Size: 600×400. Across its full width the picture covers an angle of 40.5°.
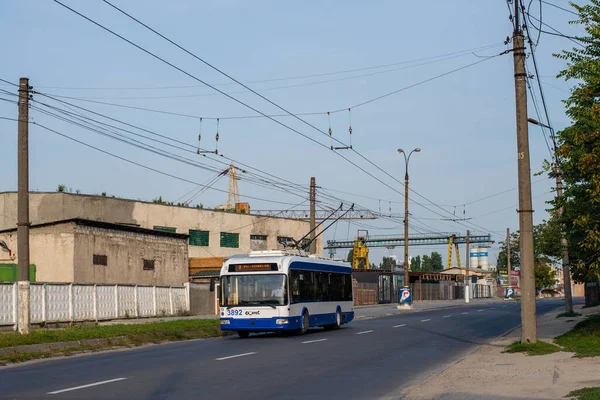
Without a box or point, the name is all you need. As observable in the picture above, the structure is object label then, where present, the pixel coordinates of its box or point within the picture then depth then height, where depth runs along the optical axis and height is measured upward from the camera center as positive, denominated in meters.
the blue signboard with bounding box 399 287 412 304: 52.84 -2.51
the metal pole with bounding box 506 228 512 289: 90.12 +1.05
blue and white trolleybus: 26.11 -1.09
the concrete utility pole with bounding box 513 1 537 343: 18.20 +1.27
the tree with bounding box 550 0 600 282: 17.09 +2.26
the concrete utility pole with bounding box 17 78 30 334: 22.67 +1.71
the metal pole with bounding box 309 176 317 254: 45.25 +3.36
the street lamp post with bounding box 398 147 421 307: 52.97 -0.04
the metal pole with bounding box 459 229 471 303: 74.25 -3.41
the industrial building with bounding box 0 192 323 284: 57.51 +3.39
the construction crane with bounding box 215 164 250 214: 96.00 +9.03
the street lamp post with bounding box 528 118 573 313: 37.71 -1.65
